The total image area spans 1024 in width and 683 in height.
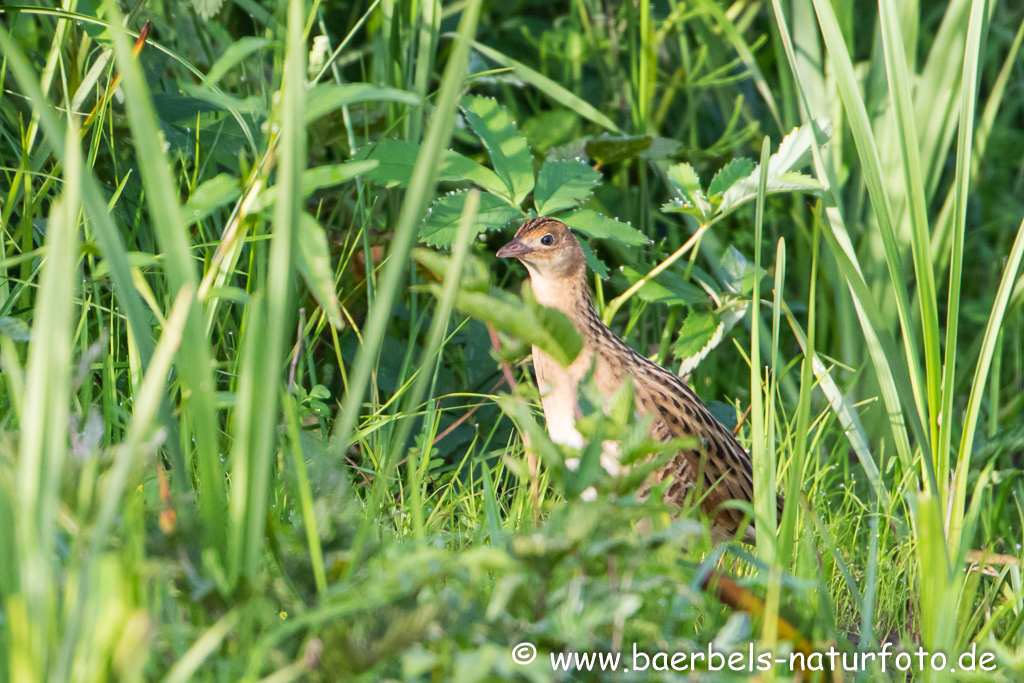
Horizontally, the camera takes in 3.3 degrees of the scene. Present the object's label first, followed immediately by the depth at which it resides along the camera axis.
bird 10.14
